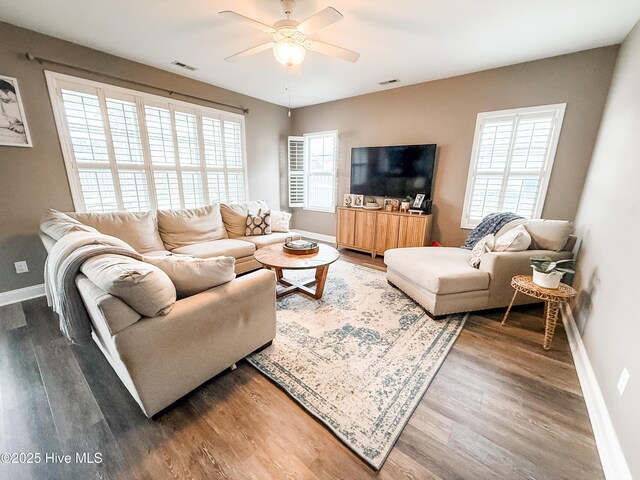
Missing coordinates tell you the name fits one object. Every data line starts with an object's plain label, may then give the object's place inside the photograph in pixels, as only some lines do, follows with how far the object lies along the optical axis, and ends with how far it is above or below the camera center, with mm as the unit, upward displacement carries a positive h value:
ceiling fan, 1696 +1053
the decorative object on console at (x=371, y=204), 4164 -395
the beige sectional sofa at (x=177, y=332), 1165 -836
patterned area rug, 1357 -1267
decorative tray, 2627 -716
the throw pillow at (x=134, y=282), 1117 -485
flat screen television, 3674 +162
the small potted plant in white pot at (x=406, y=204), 3830 -345
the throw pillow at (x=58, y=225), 1953 -417
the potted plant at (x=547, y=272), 1956 -683
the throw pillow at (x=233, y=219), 3648 -596
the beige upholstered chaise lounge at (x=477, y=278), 2271 -861
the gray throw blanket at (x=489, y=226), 2838 -491
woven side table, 1903 -845
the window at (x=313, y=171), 4824 +156
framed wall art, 2330 +524
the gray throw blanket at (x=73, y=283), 1304 -565
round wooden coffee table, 2363 -787
